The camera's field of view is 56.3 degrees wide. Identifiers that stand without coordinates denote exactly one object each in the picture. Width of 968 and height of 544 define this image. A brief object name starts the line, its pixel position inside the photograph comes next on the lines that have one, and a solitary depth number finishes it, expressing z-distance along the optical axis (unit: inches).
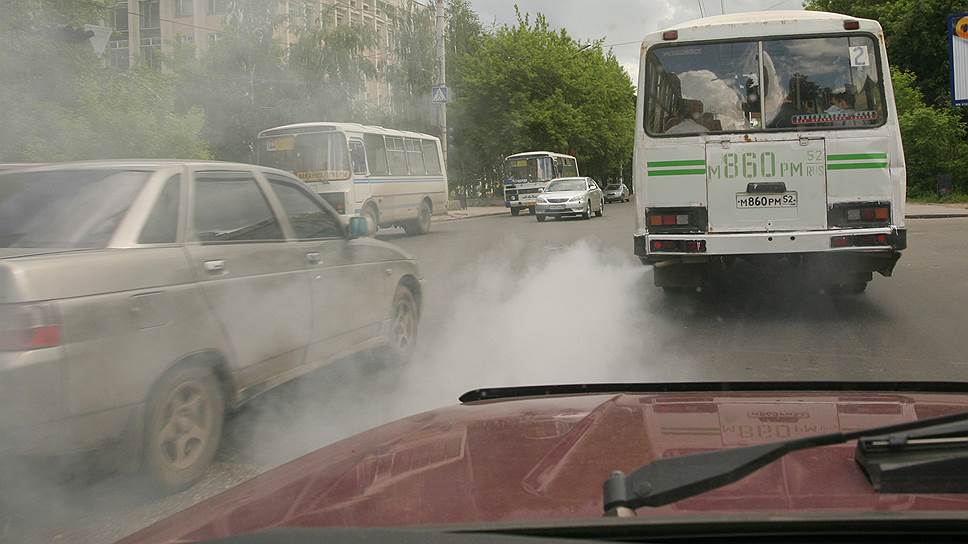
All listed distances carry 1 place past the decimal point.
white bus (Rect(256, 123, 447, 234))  813.2
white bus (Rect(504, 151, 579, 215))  1486.2
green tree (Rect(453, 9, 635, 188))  1915.6
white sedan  1167.0
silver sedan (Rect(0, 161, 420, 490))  133.7
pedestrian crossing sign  1191.6
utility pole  1217.1
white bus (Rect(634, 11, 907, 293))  323.6
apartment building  817.5
